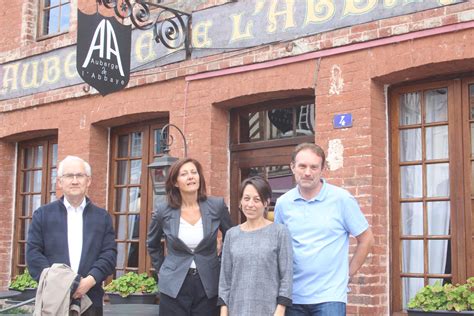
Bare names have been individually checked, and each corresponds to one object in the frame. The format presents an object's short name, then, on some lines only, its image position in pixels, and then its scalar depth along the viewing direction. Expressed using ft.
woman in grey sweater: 13.19
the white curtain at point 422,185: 20.57
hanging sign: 24.45
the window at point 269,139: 24.39
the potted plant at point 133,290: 25.93
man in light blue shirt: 13.23
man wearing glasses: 14.98
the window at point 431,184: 20.08
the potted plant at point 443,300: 18.10
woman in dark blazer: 14.58
